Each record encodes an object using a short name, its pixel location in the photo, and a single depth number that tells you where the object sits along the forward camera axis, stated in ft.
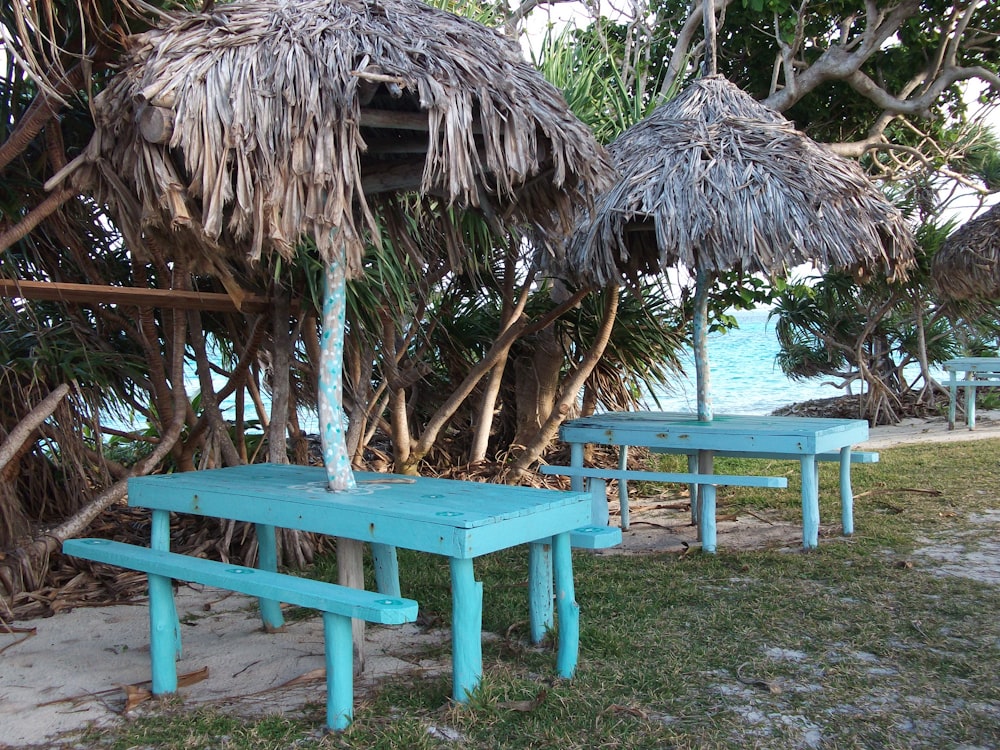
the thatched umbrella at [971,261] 29.89
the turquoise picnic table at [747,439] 15.93
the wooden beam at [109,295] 12.12
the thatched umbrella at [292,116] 9.09
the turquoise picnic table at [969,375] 33.40
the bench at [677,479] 15.92
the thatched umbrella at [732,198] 16.08
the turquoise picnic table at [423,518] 8.96
